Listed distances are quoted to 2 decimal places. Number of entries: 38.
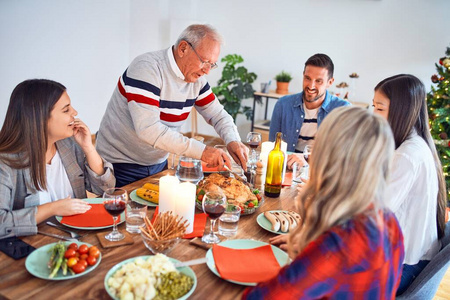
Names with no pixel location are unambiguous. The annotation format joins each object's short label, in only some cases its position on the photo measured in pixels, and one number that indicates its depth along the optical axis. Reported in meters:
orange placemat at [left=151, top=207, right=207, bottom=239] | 1.52
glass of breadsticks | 1.36
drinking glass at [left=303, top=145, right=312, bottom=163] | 2.20
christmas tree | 3.48
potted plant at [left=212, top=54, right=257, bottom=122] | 5.80
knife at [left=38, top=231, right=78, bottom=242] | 1.43
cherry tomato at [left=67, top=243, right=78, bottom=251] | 1.29
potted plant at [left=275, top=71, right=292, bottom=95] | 5.66
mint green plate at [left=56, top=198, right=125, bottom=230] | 1.51
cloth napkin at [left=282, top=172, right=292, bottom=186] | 2.23
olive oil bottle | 2.02
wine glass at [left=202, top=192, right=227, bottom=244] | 1.44
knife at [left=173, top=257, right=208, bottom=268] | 1.26
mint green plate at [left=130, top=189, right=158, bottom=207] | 1.77
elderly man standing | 2.13
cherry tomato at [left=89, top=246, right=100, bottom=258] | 1.29
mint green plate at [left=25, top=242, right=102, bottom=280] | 1.19
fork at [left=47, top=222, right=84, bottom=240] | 1.46
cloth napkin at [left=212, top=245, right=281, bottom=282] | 1.27
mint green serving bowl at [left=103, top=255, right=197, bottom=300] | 1.12
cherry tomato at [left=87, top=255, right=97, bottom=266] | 1.26
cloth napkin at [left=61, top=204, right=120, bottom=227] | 1.54
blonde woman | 1.02
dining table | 1.13
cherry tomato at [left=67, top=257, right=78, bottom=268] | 1.22
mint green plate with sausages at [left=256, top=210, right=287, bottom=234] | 1.61
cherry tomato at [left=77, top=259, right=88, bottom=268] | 1.23
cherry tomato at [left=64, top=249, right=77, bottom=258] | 1.25
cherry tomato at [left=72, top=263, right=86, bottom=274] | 1.21
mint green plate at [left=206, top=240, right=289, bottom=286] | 1.32
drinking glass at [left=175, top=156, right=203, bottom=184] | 1.72
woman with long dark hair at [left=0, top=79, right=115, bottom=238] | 1.54
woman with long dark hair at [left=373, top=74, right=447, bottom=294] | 1.60
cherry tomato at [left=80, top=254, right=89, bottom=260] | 1.26
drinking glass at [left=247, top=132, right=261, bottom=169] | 2.36
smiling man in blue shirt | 3.02
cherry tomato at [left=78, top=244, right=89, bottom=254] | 1.29
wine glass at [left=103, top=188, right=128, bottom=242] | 1.42
